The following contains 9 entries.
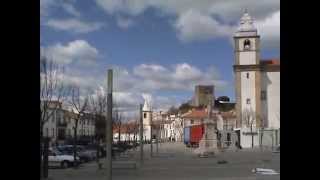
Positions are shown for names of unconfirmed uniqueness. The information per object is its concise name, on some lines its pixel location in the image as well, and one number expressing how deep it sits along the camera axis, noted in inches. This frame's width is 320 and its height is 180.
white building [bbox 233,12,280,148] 2149.8
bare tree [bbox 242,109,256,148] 2071.0
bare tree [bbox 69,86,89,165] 1079.1
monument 1175.1
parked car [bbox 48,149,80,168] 784.2
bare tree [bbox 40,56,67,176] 649.1
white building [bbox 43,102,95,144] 1329.7
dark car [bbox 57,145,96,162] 834.3
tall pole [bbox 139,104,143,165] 695.2
